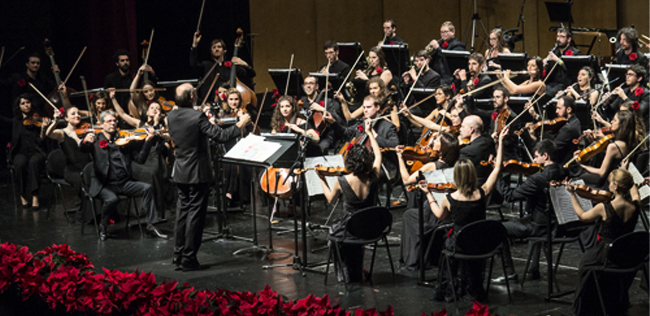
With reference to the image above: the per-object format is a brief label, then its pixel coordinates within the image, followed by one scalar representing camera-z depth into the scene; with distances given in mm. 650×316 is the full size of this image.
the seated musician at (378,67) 17812
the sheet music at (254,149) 11695
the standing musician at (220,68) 18891
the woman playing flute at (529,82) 16509
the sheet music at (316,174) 11884
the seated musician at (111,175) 14203
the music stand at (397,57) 18469
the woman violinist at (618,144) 12711
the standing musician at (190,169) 11867
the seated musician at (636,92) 15000
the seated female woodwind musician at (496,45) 18000
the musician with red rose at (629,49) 16781
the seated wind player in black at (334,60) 18808
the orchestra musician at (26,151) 16937
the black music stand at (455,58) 17922
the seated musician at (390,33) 19969
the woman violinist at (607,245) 9141
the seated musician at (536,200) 10445
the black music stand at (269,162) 11555
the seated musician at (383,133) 14031
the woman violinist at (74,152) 15320
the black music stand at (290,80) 17594
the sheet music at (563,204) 9875
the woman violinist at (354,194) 10656
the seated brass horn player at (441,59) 18609
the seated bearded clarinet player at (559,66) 16641
